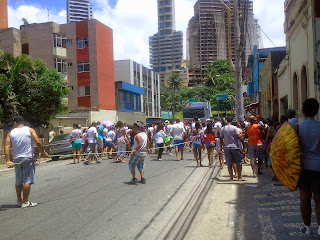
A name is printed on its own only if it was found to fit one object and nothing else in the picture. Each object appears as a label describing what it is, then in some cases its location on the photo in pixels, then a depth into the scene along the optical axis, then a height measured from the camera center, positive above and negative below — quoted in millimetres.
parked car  19359 -1250
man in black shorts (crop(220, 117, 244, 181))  9656 -785
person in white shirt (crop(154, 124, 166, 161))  16297 -766
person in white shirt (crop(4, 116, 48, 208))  7188 -629
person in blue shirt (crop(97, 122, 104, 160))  17000 -620
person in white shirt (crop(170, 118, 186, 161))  15000 -562
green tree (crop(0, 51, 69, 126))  20906 +2274
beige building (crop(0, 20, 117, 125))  39219 +8246
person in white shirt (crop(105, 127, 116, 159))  16922 -784
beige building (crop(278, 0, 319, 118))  10927 +2381
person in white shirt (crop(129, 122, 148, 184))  9430 -833
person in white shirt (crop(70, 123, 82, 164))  15719 -638
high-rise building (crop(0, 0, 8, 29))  40781 +13371
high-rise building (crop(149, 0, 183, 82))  152625 +34192
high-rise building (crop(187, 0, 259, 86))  97312 +25644
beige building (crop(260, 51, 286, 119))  21672 +2446
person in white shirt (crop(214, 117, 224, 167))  12395 -957
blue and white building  49875 +5466
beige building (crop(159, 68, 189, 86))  130688 +17964
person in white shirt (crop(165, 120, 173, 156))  16331 -819
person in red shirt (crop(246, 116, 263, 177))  10672 -676
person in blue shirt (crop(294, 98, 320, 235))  4691 -579
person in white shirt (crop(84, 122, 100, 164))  15634 -651
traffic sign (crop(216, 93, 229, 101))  35419 +2425
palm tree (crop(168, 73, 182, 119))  81938 +8980
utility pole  17344 +2666
